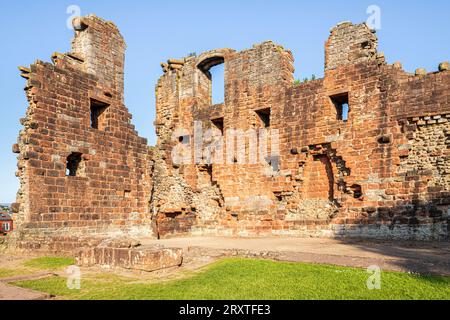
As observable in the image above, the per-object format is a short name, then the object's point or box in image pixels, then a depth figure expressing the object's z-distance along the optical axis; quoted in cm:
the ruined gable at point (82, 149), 1166
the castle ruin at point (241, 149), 1150
